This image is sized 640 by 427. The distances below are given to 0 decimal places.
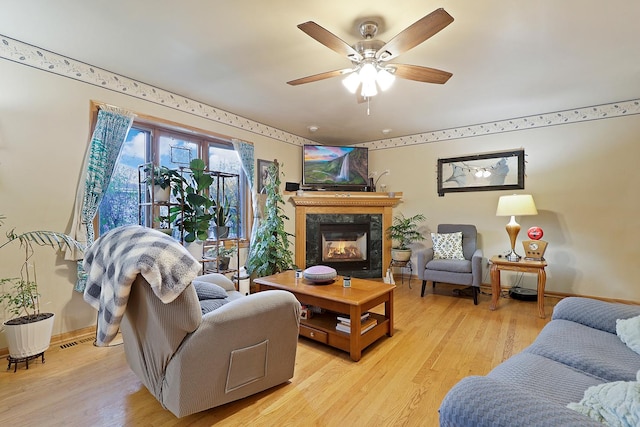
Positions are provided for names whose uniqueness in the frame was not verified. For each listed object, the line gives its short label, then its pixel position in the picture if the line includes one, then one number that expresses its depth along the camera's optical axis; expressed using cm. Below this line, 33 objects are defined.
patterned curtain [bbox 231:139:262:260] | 399
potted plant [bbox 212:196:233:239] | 338
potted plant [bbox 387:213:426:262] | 455
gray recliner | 143
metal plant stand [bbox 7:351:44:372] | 208
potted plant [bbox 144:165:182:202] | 288
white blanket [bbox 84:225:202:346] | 129
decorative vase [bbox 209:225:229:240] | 337
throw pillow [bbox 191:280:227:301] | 202
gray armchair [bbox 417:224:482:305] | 356
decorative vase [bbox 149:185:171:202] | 295
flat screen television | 487
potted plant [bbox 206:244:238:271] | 343
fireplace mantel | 474
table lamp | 345
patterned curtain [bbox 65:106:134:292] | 256
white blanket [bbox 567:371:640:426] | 74
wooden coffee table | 223
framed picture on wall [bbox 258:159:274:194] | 430
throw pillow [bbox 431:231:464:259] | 401
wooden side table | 315
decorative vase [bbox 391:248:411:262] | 453
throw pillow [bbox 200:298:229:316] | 186
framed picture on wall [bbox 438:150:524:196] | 409
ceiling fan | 180
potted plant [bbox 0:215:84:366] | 208
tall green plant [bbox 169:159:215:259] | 309
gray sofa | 77
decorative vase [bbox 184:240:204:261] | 313
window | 294
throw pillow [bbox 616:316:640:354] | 133
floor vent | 244
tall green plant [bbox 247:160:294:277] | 377
